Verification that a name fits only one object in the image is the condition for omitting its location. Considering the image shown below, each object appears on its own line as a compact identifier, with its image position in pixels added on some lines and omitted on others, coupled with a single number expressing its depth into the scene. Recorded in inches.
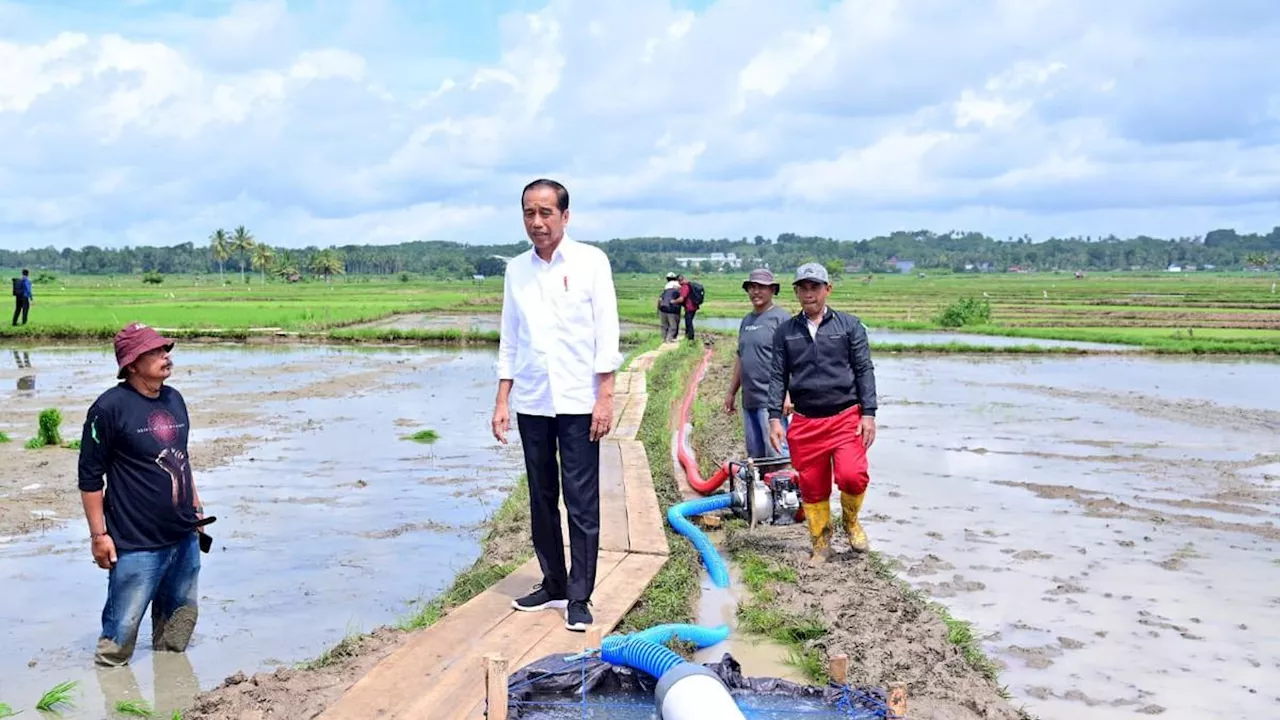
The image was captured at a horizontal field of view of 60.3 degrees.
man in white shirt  187.3
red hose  327.0
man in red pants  252.7
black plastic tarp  151.2
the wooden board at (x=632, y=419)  431.2
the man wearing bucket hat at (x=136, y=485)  187.5
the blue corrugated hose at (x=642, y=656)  147.8
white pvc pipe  130.2
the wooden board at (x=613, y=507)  258.8
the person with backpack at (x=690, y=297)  868.6
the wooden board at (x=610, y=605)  175.9
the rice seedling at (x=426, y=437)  494.6
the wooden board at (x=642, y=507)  255.9
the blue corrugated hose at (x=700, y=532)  254.4
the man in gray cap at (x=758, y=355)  313.7
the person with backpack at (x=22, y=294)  1129.4
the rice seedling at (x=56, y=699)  177.8
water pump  284.0
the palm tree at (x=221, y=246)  4495.6
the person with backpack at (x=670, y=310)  883.4
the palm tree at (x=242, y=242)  4569.4
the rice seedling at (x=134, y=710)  177.2
